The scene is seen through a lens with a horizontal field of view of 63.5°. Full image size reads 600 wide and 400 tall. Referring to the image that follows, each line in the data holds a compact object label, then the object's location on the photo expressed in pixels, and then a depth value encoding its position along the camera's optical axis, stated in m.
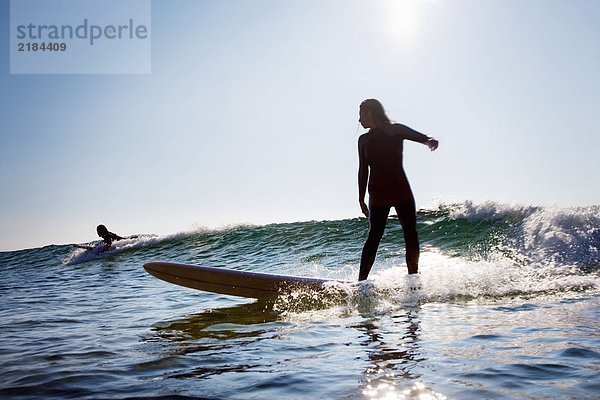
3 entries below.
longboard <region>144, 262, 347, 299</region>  5.60
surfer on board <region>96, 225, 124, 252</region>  16.84
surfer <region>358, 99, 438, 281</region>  5.56
